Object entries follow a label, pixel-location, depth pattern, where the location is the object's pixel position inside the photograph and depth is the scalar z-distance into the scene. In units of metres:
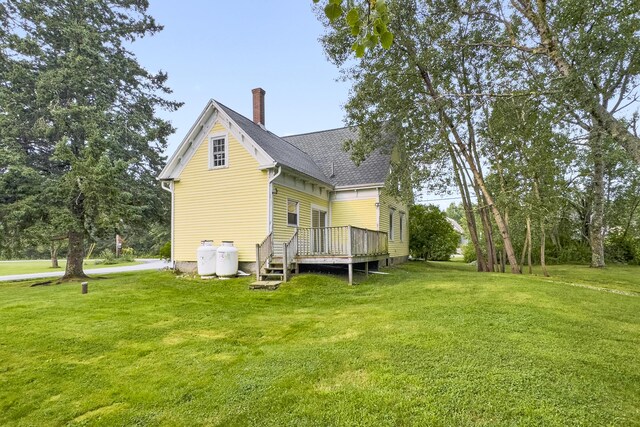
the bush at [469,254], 25.94
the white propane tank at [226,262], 11.59
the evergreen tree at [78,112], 13.32
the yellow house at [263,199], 11.82
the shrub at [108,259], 28.25
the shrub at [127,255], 32.24
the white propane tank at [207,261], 11.86
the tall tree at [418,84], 11.38
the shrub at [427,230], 22.47
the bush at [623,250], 22.98
